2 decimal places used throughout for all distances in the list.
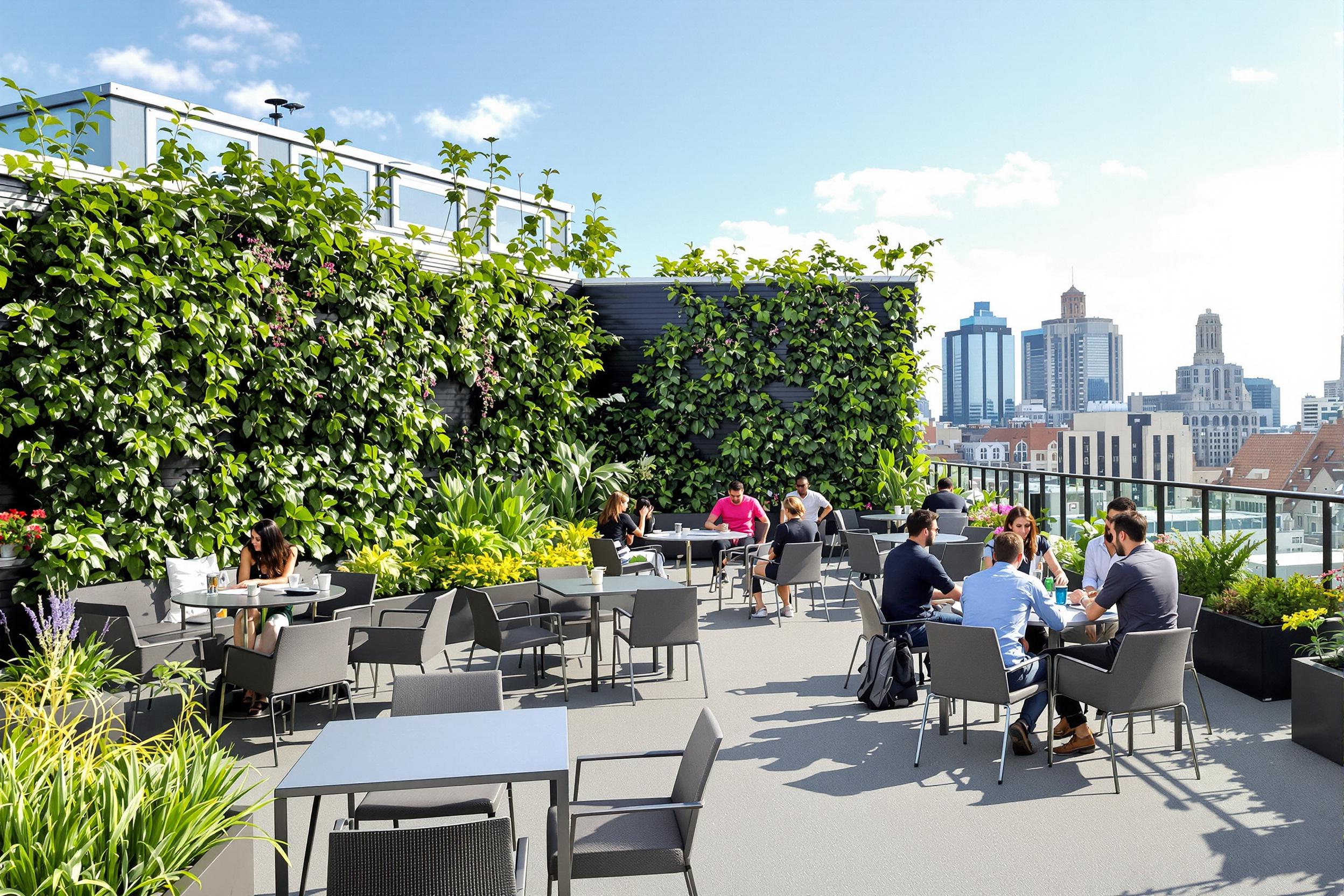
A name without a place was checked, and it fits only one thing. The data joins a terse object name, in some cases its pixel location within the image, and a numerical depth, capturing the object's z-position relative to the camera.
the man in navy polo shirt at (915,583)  6.03
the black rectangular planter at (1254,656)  5.88
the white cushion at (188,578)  7.09
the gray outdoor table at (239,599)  5.74
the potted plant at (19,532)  6.81
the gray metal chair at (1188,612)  5.34
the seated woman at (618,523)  10.25
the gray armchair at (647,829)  2.96
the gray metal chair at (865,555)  9.10
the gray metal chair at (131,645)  5.52
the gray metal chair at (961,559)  8.52
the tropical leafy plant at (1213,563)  6.80
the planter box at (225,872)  2.45
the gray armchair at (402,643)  5.85
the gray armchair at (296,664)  5.06
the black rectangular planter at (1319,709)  4.74
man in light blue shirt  5.00
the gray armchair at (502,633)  6.11
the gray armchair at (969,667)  4.67
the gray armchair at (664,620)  6.11
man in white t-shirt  11.39
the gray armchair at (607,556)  8.55
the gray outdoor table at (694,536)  9.79
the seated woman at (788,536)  8.77
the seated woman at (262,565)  6.24
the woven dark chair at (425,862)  2.35
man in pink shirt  10.94
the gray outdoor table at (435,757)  2.84
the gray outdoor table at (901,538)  9.69
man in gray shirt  4.94
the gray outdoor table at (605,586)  6.43
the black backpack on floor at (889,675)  5.87
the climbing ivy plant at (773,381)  13.16
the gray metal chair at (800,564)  8.44
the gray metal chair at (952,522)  10.54
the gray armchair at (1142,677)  4.49
